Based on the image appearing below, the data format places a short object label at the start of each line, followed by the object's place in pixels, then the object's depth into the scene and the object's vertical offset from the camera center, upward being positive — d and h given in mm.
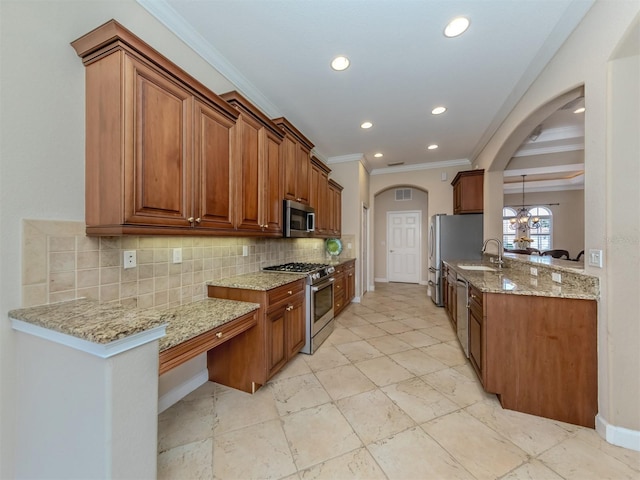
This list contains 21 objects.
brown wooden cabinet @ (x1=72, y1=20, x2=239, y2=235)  1277 +576
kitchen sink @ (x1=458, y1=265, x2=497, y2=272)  3168 -381
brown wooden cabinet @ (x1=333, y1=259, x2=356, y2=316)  3826 -794
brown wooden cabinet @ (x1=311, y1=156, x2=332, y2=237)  3607 +697
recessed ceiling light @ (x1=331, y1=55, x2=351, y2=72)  2301 +1696
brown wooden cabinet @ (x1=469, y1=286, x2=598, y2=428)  1721 -857
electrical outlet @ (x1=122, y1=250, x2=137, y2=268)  1571 -129
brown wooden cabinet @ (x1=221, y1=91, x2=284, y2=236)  2074 +650
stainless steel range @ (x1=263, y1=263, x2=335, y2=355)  2746 -741
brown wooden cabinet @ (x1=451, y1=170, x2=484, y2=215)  4336 +865
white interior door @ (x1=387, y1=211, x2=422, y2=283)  6910 -191
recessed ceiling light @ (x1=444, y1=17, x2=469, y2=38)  1908 +1699
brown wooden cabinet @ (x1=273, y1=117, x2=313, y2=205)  2783 +935
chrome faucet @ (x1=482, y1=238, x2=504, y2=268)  3450 -128
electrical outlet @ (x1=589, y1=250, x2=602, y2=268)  1658 -128
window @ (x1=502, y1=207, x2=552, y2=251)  8445 +368
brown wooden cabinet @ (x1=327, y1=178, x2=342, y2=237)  4377 +570
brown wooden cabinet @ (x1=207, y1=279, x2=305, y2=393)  2039 -935
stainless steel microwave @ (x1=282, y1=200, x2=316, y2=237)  2756 +245
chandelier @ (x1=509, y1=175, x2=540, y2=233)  7704 +599
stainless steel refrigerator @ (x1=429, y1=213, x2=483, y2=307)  4457 -28
